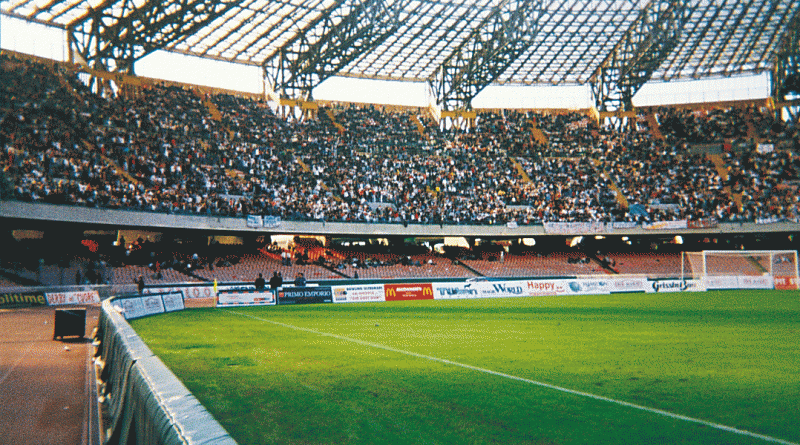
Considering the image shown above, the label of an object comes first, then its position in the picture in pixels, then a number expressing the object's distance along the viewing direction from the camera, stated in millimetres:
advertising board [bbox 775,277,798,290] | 36781
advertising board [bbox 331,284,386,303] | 30734
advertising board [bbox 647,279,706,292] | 35875
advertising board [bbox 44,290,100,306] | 28938
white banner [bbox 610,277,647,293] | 35406
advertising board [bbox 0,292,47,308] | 27219
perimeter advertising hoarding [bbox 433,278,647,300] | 32562
